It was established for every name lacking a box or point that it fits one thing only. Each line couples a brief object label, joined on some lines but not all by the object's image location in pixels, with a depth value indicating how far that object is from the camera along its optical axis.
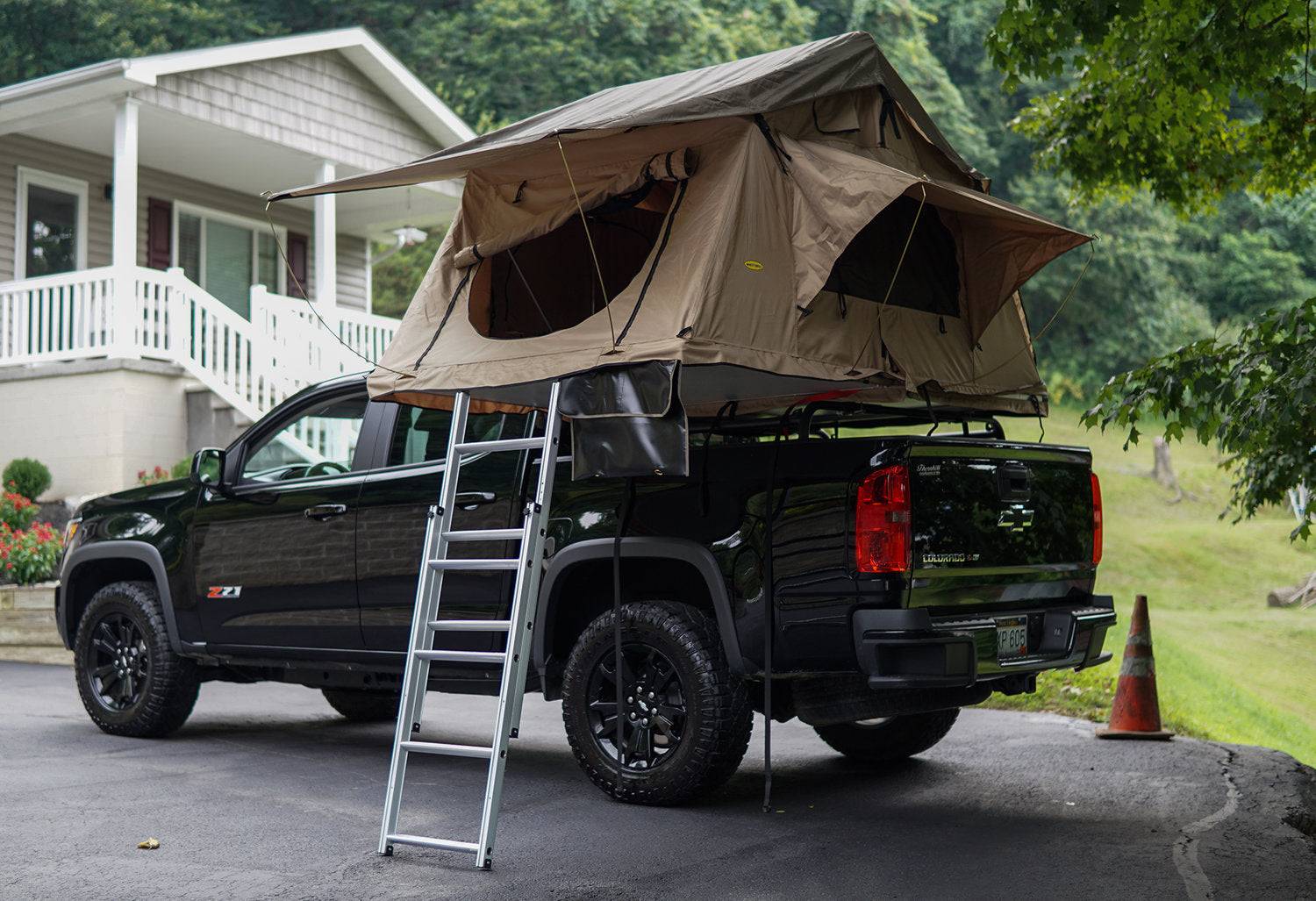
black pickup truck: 5.59
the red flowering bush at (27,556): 12.58
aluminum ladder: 5.15
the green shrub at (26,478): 14.89
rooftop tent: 5.48
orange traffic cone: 8.09
